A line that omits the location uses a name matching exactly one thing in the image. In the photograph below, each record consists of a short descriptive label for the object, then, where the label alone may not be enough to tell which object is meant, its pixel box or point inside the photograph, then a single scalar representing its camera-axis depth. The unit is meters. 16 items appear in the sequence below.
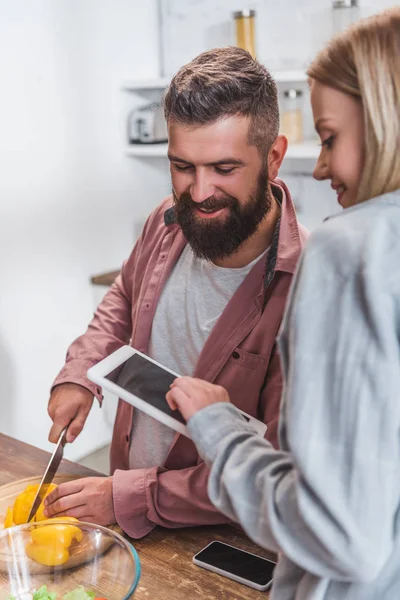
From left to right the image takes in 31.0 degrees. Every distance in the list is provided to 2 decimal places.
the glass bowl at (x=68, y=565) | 1.09
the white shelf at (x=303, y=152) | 2.62
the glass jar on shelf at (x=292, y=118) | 2.79
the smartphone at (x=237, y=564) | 1.11
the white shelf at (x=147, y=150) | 3.06
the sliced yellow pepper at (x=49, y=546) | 1.12
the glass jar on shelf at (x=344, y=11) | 2.61
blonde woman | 0.64
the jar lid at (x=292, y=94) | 2.73
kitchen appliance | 3.14
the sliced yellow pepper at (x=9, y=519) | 1.26
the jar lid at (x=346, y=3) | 2.60
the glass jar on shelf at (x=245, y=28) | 2.87
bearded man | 1.28
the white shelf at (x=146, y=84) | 3.04
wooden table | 1.09
